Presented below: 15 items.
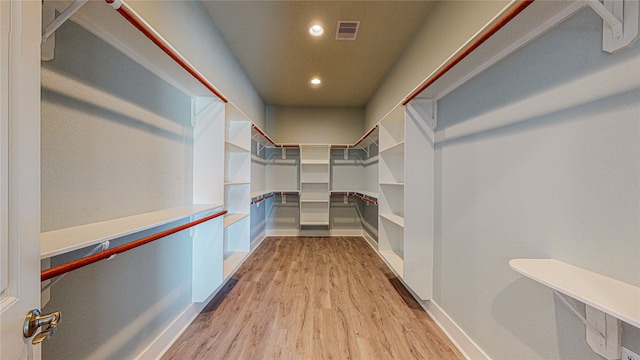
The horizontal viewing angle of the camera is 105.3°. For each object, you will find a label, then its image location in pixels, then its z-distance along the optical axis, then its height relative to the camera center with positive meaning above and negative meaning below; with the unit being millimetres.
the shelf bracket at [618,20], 774 +524
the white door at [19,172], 476 +10
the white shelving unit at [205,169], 1919 +66
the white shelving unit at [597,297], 687 -346
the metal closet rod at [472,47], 912 +643
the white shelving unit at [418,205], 1993 -212
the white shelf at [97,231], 768 -217
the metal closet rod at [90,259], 699 -283
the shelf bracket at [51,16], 776 +531
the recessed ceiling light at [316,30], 2350 +1454
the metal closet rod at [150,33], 893 +625
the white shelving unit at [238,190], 2607 -138
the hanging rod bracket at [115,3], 862 +619
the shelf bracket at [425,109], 1991 +571
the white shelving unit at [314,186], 4539 -147
